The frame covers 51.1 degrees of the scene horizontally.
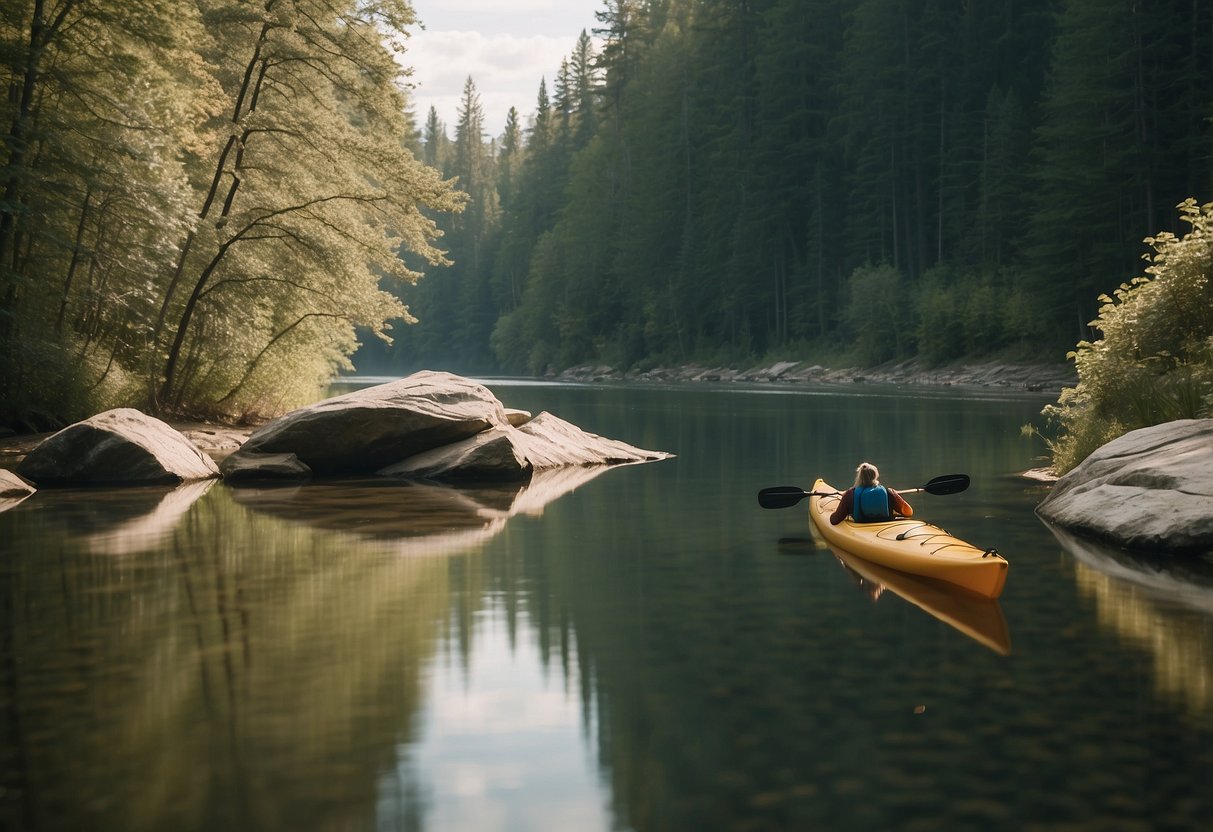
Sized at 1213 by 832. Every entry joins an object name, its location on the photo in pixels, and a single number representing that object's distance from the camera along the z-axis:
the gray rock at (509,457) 20.98
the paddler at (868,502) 12.74
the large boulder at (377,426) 20.75
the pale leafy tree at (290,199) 26.00
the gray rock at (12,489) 16.89
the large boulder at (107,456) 18.97
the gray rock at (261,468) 20.36
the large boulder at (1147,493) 12.02
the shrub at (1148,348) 17.16
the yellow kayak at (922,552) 9.98
